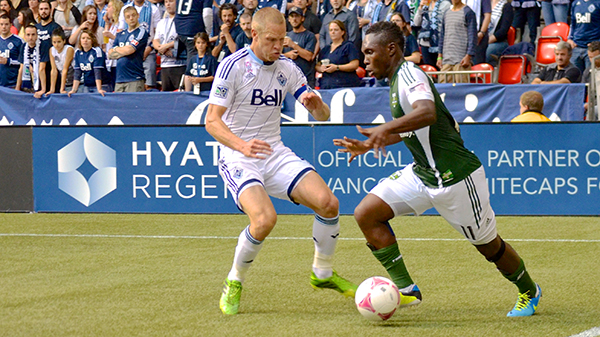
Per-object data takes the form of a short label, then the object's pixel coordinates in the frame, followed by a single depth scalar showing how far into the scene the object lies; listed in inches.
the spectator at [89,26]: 617.6
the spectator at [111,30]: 592.7
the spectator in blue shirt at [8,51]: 617.9
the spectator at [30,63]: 602.5
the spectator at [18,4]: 756.0
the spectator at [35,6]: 671.8
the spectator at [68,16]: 656.4
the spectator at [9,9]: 689.6
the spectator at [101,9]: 660.1
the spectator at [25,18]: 684.7
